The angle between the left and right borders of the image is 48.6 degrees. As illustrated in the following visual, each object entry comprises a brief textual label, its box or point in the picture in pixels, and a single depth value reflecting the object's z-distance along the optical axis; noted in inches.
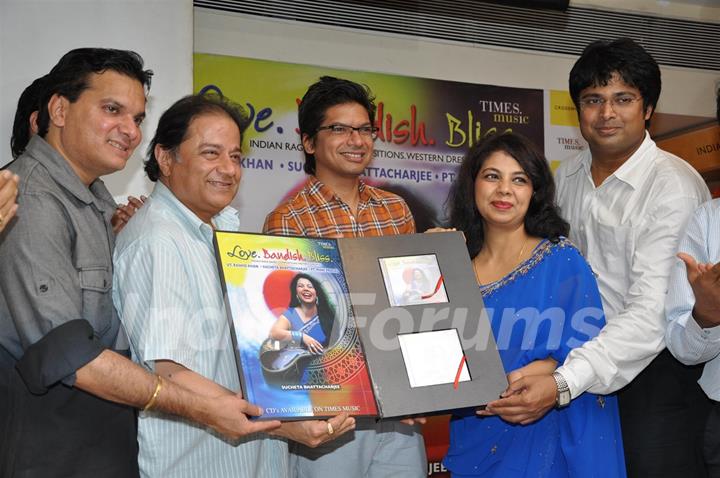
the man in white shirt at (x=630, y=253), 100.3
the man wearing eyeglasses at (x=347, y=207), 104.1
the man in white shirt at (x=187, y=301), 83.0
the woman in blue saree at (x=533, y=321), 99.2
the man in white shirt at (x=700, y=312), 93.1
